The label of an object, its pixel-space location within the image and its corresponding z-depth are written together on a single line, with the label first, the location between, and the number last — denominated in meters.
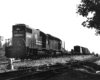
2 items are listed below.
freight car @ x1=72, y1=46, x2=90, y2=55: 45.17
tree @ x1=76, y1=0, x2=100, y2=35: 14.82
